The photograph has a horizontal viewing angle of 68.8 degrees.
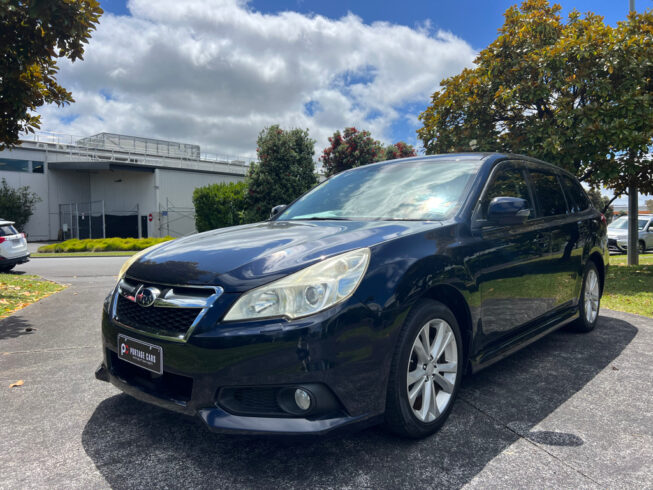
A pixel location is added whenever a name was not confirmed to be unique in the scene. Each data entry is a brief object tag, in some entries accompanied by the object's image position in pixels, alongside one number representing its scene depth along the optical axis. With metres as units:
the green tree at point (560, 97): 8.59
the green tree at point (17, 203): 32.88
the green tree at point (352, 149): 26.59
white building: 34.25
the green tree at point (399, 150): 30.02
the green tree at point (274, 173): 24.00
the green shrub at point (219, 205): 26.77
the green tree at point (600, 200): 46.85
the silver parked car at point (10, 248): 12.34
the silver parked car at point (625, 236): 19.50
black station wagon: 2.16
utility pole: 12.12
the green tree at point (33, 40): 5.77
